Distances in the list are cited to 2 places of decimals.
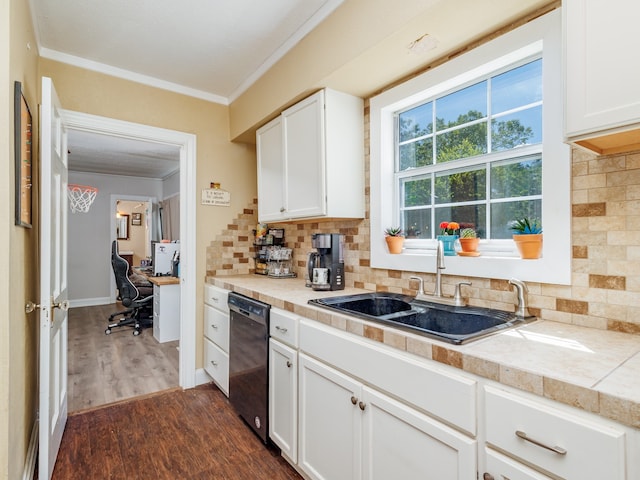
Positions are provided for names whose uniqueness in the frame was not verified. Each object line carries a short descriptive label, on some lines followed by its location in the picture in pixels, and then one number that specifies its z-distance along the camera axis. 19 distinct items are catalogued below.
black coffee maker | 2.20
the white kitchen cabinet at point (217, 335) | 2.57
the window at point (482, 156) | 1.38
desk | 4.16
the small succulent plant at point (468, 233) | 1.71
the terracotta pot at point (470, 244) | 1.68
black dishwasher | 2.00
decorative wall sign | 2.99
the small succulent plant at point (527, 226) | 1.45
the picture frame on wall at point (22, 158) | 1.40
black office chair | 4.66
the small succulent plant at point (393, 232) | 2.08
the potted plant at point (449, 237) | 1.78
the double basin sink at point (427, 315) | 1.25
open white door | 1.58
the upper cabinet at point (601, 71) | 0.94
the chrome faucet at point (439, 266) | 1.71
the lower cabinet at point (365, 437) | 1.07
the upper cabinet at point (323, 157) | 2.12
